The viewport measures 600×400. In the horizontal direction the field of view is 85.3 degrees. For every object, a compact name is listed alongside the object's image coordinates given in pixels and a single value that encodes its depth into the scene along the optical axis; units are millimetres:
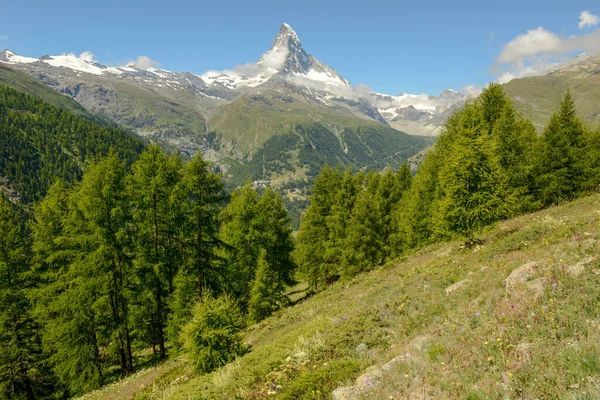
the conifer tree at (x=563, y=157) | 32719
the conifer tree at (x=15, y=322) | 24156
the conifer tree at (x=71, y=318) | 22750
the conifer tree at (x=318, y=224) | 41344
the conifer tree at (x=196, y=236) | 24500
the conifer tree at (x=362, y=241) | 35469
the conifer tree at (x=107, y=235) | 22516
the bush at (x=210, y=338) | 14500
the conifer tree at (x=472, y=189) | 20656
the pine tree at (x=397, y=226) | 40875
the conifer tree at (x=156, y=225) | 23484
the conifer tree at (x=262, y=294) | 29594
